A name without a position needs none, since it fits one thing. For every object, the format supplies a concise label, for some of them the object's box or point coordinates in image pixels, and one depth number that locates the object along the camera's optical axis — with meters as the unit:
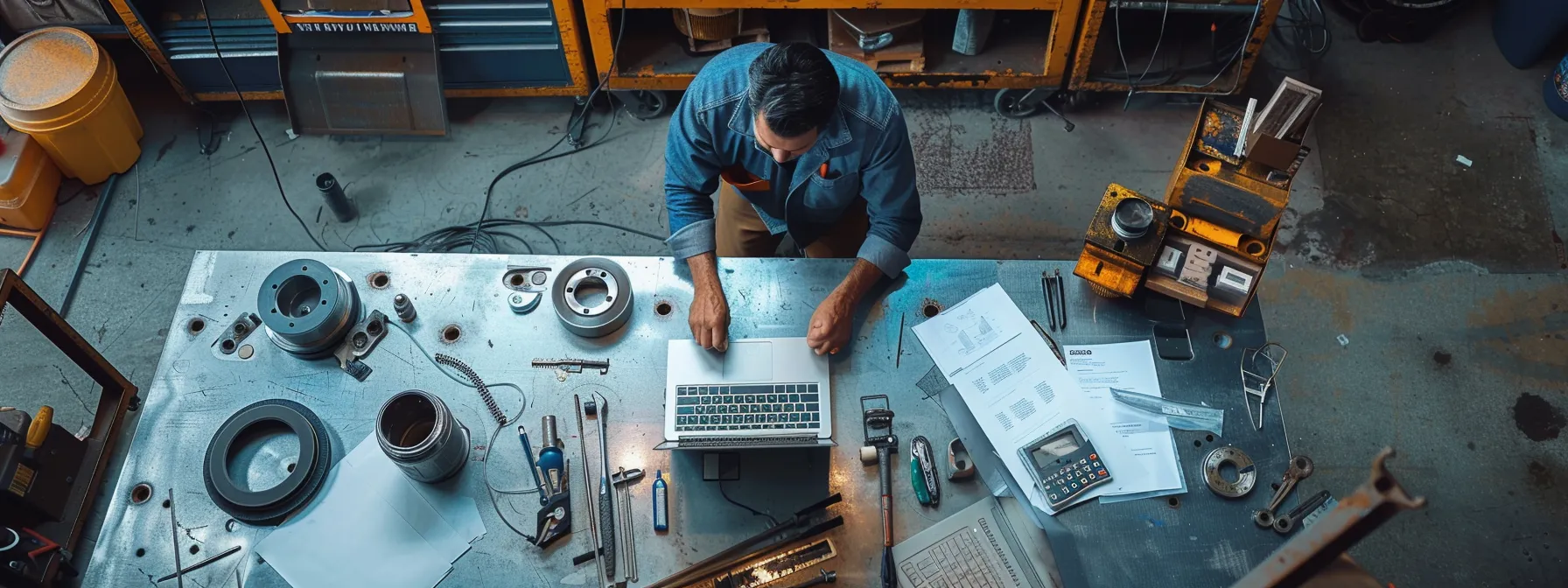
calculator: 1.87
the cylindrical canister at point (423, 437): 1.73
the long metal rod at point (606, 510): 1.80
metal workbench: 1.82
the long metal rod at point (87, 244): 3.07
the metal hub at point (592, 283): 2.01
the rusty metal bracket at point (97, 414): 1.88
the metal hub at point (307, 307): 1.94
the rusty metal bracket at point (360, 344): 2.00
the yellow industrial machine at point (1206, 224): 1.96
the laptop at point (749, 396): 1.84
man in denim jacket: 1.80
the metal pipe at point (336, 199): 3.06
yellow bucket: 2.96
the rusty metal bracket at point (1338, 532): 1.01
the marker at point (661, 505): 1.83
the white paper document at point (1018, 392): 1.93
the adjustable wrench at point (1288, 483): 1.84
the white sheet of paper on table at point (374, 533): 1.80
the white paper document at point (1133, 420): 1.88
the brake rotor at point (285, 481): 1.82
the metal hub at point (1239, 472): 1.87
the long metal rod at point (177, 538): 1.80
